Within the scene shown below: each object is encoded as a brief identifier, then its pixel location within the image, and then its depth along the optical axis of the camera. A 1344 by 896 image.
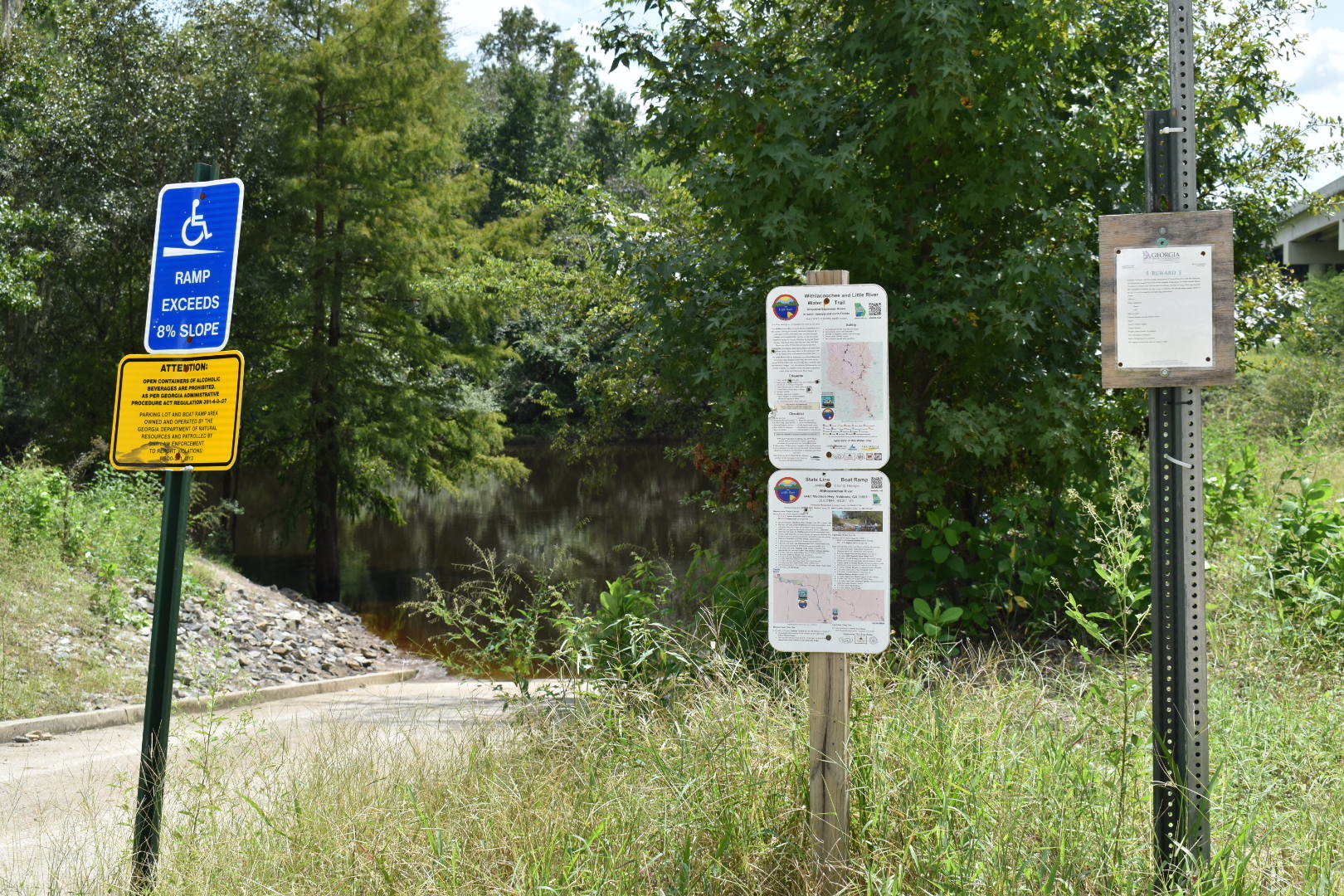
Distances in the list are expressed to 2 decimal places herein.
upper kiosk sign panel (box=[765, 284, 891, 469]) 3.70
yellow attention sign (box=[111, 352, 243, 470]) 3.95
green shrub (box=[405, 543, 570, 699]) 5.25
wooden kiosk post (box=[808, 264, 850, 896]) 3.37
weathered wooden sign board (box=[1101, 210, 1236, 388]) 3.31
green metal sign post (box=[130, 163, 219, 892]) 3.75
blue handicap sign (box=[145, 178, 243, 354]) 4.03
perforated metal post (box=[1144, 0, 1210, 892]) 3.29
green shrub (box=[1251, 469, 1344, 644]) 5.97
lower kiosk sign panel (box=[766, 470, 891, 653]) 3.61
